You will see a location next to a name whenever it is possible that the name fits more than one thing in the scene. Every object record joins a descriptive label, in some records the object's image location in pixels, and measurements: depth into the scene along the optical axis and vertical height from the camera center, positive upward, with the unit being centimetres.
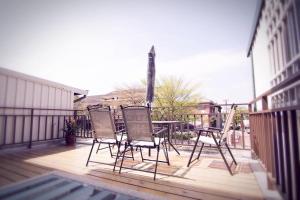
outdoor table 354 -14
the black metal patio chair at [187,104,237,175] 276 -25
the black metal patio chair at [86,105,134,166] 300 -18
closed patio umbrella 497 +110
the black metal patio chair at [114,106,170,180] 264 -18
